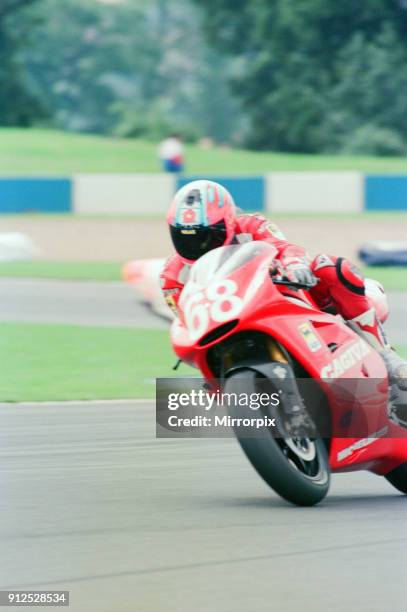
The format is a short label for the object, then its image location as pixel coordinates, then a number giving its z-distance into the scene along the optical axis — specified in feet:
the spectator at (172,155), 206.39
